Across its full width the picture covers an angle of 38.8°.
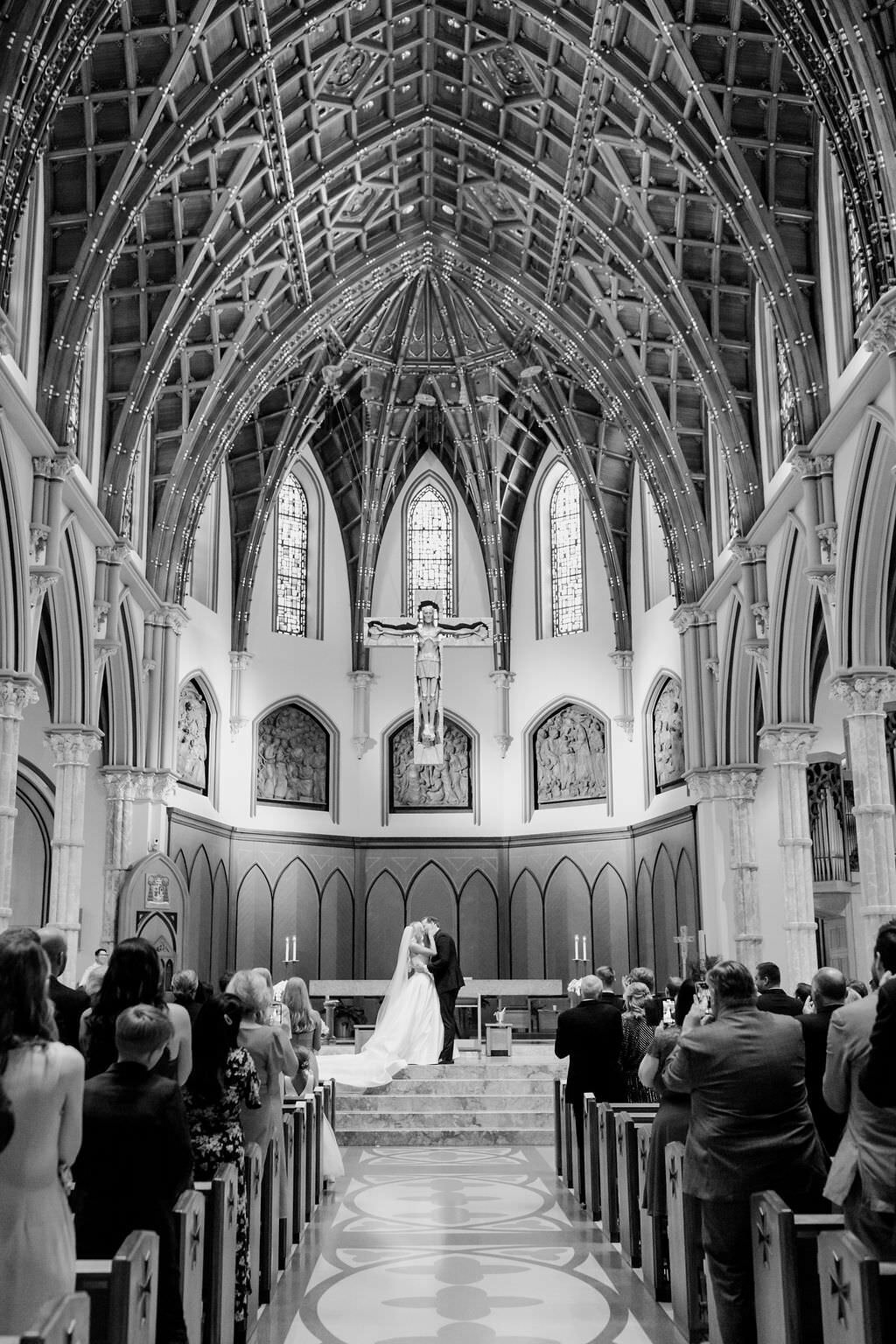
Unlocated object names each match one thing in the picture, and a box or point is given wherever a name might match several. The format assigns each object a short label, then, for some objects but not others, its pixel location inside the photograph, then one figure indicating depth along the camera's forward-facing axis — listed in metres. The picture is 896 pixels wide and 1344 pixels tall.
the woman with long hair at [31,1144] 3.69
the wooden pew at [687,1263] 6.53
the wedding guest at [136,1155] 4.54
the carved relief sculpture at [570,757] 26.67
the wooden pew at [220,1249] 5.70
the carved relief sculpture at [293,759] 26.61
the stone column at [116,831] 19.08
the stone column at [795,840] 16.98
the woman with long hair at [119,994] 4.98
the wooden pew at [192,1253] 5.00
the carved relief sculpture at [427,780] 27.72
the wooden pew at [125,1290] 4.00
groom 16.75
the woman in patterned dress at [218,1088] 6.22
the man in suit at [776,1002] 8.77
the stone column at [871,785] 13.09
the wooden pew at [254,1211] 6.83
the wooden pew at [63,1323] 3.17
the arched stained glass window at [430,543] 28.84
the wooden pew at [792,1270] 4.86
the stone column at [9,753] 13.65
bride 16.42
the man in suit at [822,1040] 6.58
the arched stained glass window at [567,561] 27.73
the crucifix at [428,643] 24.45
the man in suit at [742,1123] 5.57
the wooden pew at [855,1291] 4.00
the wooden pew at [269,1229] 7.58
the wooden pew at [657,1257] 7.48
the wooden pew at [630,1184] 8.35
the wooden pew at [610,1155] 9.11
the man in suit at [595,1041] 9.84
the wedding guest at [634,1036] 9.97
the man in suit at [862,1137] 4.70
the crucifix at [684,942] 20.82
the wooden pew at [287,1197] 8.42
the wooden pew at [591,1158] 9.73
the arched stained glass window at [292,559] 27.70
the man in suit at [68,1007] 7.35
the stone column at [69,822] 16.78
